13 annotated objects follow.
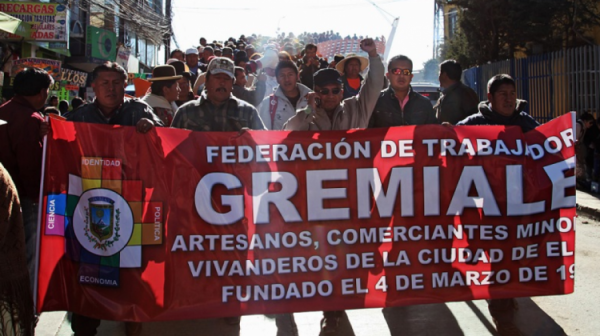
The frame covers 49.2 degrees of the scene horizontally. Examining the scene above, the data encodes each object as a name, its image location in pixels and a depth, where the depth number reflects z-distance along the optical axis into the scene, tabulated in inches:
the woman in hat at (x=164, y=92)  263.4
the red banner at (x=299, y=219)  166.4
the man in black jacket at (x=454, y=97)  271.0
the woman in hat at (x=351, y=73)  335.0
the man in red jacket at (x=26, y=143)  188.9
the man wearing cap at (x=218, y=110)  204.4
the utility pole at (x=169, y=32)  1441.4
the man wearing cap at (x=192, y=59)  461.7
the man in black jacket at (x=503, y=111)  200.4
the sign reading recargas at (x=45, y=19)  833.5
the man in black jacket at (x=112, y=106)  186.2
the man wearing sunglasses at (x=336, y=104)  202.5
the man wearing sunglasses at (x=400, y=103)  219.0
